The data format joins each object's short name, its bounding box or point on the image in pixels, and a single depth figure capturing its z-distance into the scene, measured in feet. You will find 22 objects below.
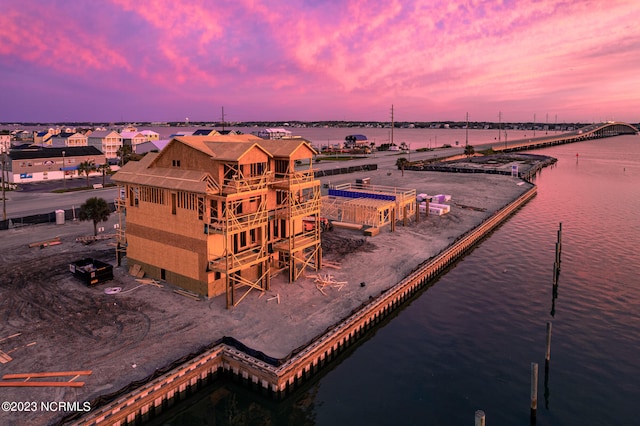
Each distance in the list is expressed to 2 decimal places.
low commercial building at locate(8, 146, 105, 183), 303.27
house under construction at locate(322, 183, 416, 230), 197.57
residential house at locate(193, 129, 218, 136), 536.58
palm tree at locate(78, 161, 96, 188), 294.82
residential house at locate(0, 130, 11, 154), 499.96
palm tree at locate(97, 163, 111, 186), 312.91
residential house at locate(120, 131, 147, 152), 461.78
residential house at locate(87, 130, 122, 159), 442.09
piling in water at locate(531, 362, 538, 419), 78.86
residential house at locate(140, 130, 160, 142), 488.44
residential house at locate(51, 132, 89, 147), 451.53
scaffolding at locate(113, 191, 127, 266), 141.69
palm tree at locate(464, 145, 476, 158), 562.25
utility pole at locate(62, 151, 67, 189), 300.09
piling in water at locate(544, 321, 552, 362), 93.35
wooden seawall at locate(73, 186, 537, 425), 73.67
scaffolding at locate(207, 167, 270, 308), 111.96
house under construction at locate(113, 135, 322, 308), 114.73
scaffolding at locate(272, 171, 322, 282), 128.98
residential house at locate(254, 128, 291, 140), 645.38
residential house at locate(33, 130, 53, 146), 491.31
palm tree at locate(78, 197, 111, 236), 167.02
